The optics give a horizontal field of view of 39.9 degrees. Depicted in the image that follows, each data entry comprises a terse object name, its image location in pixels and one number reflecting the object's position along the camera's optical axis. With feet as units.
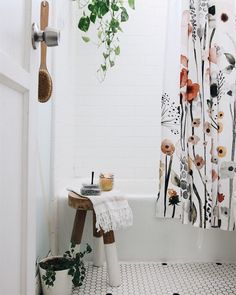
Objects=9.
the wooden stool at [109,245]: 5.91
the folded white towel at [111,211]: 5.74
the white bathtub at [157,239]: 7.02
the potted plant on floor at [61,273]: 5.24
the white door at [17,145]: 2.21
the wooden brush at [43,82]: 3.87
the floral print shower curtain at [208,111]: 6.79
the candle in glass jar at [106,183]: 6.48
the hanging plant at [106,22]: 8.32
